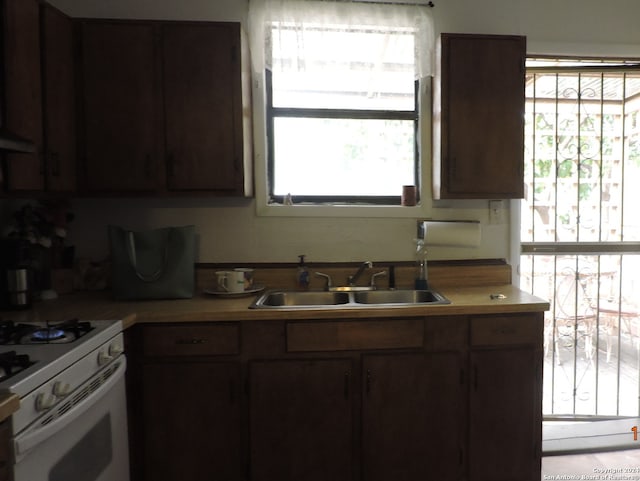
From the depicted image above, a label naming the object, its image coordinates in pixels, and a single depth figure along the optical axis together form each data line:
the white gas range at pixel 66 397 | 1.01
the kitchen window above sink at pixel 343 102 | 2.13
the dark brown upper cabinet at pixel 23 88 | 1.50
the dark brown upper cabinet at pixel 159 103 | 1.86
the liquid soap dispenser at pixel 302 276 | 2.12
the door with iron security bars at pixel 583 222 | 2.33
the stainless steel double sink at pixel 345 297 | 2.04
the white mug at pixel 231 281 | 1.93
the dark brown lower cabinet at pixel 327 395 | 1.66
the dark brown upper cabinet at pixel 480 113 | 1.98
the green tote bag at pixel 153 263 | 1.84
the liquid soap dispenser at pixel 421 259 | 2.10
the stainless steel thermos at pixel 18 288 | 1.69
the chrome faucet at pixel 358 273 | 2.11
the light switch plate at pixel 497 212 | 2.28
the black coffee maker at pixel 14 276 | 1.70
